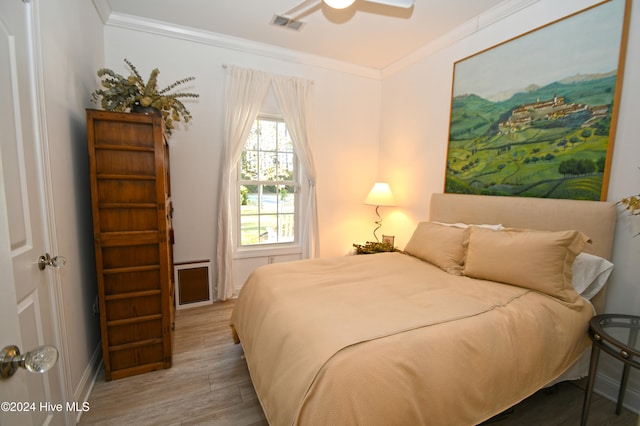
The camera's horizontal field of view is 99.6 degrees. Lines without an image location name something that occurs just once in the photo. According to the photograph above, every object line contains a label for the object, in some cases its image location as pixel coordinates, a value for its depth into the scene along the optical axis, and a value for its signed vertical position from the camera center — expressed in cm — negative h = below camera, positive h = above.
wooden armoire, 178 -40
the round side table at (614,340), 129 -75
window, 335 -5
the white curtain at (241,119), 305 +74
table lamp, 344 -16
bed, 107 -69
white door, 102 -7
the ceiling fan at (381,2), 173 +122
